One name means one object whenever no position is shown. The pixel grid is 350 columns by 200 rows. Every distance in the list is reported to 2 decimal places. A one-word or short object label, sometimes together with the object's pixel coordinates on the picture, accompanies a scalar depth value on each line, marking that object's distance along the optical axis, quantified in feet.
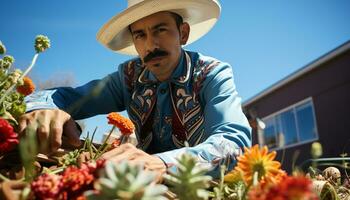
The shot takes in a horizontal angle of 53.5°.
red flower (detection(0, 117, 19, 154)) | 1.92
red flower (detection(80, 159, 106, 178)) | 1.45
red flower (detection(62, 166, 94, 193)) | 1.35
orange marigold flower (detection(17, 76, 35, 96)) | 3.26
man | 4.78
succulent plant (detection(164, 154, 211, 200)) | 1.18
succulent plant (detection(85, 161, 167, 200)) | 0.99
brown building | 34.99
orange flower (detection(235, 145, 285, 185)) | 1.60
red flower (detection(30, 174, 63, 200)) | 1.31
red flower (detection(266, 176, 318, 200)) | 0.93
